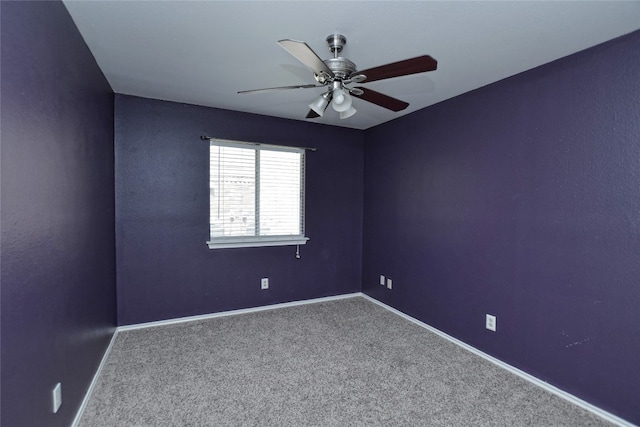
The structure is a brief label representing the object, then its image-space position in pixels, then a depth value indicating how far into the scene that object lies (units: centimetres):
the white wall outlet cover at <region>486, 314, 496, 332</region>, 260
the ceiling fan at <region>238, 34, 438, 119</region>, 149
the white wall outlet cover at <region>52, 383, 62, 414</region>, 149
